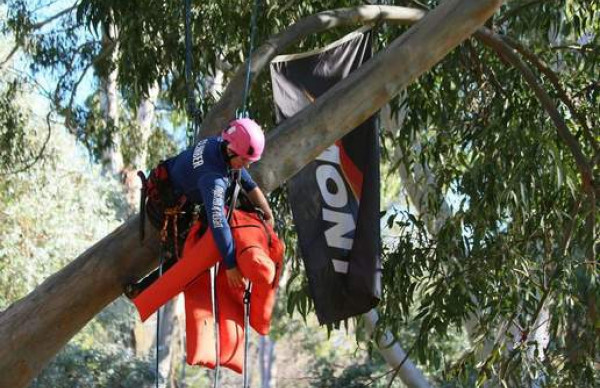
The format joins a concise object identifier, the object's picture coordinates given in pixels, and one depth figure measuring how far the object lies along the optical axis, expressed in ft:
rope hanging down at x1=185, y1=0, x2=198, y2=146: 33.56
